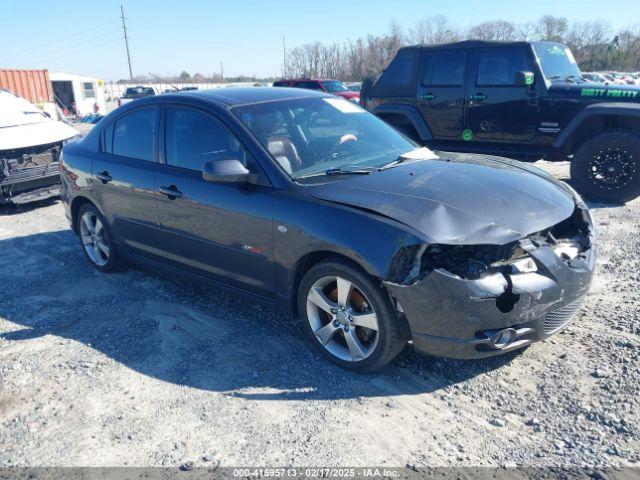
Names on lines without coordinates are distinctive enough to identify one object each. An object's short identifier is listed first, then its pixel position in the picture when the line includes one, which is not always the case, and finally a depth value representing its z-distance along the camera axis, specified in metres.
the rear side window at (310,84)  21.83
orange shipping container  23.06
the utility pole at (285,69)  61.88
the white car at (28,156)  7.64
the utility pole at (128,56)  56.47
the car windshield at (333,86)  22.31
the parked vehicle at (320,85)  21.61
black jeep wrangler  7.22
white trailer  33.56
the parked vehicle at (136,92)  34.66
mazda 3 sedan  2.95
